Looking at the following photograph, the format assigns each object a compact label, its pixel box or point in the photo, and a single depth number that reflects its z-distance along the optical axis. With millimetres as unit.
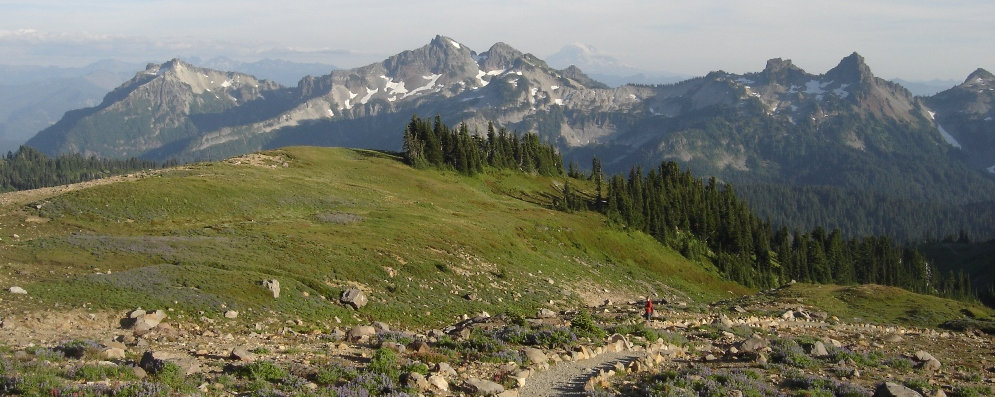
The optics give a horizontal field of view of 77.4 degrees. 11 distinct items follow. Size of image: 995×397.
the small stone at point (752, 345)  26266
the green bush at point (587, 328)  27850
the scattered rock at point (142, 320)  26016
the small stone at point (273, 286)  34062
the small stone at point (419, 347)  23281
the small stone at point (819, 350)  27172
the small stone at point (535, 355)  22891
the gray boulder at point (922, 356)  26947
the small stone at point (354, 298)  36406
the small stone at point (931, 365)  26000
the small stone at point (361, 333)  25781
